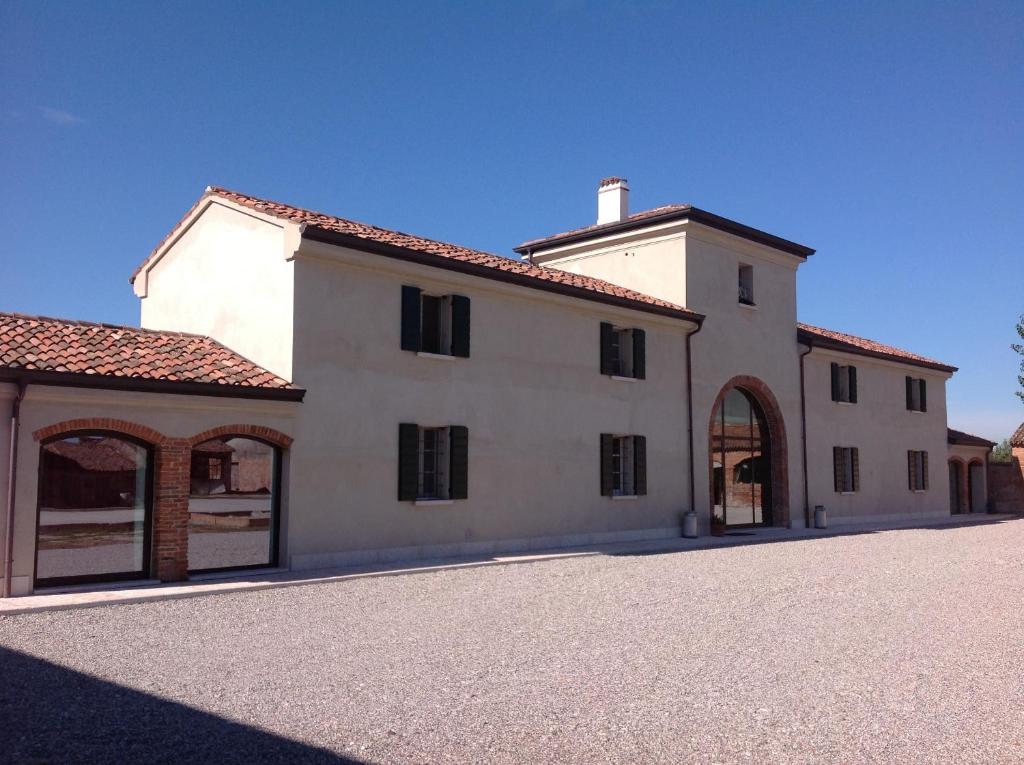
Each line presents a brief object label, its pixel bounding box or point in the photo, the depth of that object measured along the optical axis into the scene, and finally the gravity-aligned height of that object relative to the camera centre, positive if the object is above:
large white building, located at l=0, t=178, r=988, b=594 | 11.79 +1.29
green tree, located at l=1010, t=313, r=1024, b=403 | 39.19 +5.80
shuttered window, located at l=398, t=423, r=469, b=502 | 15.42 +0.26
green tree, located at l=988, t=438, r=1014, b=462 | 65.65 +2.28
